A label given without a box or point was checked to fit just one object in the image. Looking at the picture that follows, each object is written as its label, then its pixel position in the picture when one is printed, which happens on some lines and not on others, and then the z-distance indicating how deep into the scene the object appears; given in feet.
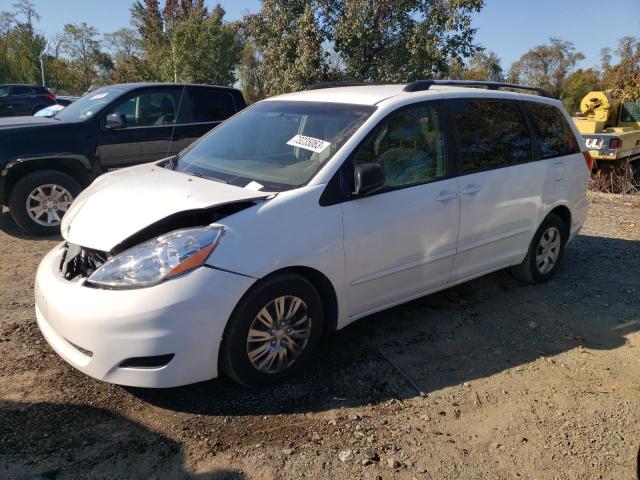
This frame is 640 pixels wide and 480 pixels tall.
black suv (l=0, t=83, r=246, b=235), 19.95
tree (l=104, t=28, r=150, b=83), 100.58
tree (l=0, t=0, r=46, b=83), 125.18
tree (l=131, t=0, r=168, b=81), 86.53
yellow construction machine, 33.91
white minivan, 9.02
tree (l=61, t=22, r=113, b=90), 137.90
